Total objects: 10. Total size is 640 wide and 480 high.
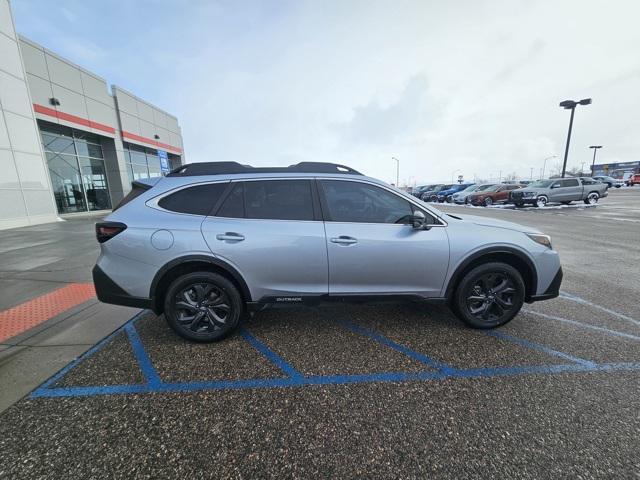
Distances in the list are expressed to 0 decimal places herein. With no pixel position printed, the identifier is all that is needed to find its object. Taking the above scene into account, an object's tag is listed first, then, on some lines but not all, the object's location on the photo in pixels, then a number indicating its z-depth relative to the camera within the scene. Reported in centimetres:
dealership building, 1147
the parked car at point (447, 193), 2922
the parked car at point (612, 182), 4366
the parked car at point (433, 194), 3090
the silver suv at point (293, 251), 281
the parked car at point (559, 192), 1919
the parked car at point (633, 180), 4616
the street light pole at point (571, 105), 2214
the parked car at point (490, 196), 2270
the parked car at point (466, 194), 2453
